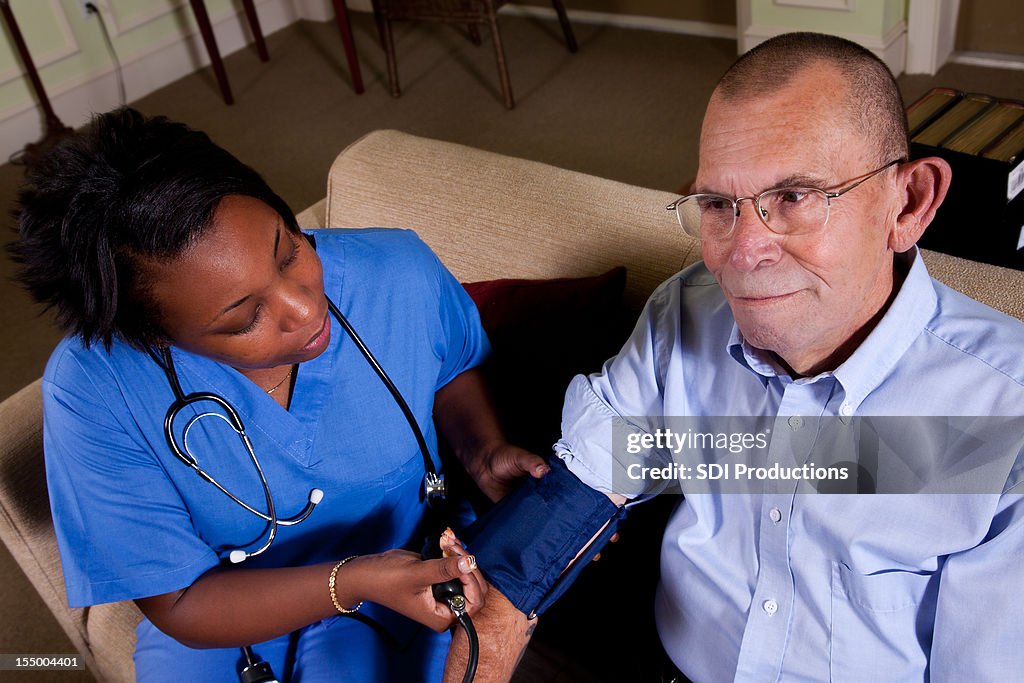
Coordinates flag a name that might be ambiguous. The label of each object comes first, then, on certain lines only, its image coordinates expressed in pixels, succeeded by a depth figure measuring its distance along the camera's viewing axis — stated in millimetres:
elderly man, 926
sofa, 1446
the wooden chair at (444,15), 3598
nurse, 1074
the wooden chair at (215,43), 4000
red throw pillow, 1342
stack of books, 1451
